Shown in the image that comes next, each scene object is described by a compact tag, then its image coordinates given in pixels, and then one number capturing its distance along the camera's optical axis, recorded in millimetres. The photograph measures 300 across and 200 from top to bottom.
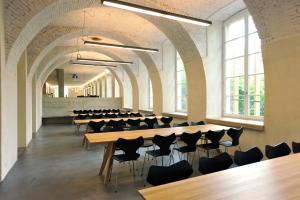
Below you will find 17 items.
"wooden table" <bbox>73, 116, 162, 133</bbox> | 7443
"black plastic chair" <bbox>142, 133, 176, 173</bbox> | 4242
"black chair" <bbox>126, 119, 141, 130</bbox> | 7473
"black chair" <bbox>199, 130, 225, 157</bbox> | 4703
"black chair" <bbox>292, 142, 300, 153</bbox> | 3359
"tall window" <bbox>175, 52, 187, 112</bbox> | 9273
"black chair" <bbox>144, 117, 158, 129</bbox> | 7444
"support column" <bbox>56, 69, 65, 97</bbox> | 18438
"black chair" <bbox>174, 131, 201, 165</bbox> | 4476
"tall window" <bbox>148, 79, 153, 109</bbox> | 12883
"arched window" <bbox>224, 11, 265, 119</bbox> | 5863
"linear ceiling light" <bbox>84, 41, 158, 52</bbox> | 6832
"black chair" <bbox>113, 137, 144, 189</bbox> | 3891
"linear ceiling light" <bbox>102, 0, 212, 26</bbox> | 4057
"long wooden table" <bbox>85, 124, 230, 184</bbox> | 4077
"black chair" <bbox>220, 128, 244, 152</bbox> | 4852
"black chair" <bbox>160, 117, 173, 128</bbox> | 7980
